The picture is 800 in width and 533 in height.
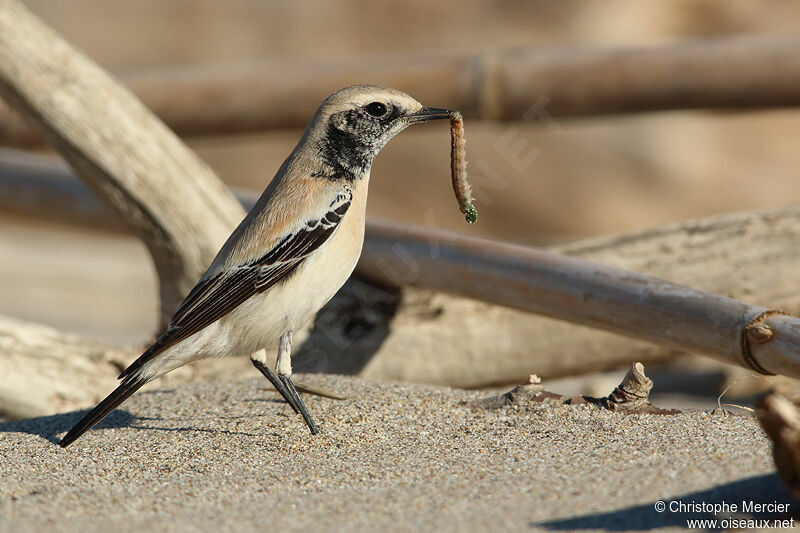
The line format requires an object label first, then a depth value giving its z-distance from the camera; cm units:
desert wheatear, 811
